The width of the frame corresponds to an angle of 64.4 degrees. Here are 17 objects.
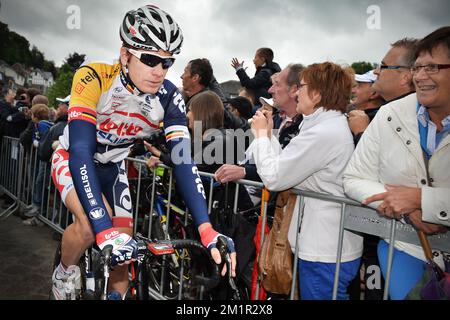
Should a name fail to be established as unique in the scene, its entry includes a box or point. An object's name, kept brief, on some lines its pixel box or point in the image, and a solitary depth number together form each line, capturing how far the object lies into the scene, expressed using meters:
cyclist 1.86
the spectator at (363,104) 2.92
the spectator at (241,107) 5.55
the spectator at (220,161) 2.78
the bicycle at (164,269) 1.41
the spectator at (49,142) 5.02
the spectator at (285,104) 3.29
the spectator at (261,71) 6.12
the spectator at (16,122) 7.71
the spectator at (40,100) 7.19
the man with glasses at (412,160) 1.88
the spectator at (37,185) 6.17
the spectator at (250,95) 6.42
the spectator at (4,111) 7.94
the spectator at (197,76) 5.22
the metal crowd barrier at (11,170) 6.84
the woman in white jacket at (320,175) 2.36
